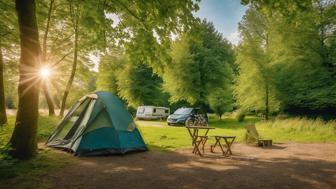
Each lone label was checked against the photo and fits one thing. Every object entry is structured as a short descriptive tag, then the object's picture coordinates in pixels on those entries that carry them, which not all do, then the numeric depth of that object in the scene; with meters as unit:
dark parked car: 28.53
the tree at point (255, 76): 30.03
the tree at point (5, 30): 14.24
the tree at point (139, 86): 45.78
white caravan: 38.62
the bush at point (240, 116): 33.91
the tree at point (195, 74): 36.03
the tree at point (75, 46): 22.29
